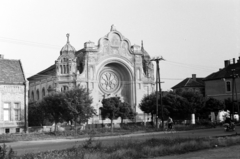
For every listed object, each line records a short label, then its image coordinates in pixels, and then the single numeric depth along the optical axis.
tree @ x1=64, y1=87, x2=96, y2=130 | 39.75
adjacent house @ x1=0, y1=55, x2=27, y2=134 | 39.53
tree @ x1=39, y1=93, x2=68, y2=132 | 40.25
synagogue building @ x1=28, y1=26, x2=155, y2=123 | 59.19
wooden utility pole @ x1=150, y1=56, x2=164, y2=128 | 45.64
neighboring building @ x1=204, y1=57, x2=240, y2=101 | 71.81
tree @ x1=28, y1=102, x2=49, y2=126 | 44.94
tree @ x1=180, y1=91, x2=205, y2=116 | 53.84
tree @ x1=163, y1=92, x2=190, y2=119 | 51.59
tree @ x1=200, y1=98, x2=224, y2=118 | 59.02
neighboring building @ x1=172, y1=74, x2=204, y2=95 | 85.31
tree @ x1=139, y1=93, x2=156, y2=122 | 54.19
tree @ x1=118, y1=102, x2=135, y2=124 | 52.69
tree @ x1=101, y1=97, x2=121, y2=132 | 51.66
